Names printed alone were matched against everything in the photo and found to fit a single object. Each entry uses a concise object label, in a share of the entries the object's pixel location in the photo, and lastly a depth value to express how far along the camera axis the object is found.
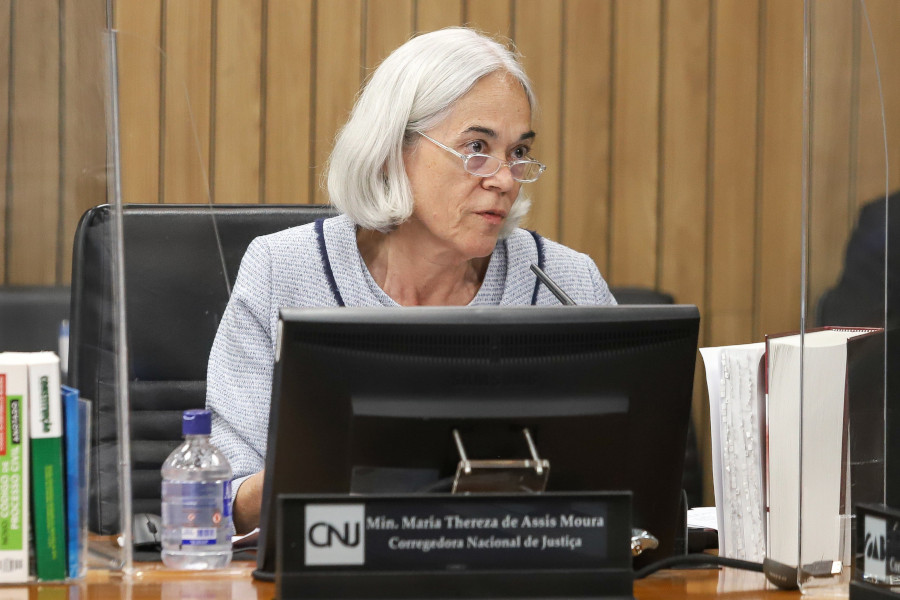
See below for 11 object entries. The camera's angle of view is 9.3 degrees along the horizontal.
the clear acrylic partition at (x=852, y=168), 5.57
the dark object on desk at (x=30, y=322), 5.62
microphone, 5.89
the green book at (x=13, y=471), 5.51
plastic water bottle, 5.66
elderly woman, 6.16
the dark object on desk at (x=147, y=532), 5.71
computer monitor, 5.47
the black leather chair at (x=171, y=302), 6.22
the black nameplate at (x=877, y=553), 5.37
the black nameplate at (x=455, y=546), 5.36
